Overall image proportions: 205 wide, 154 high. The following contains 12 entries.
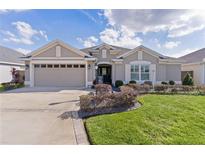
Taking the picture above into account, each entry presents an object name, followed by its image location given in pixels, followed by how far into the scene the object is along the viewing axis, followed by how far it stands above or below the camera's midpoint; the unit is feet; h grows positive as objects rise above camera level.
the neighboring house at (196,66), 49.50 +4.27
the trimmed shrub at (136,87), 30.31 -2.54
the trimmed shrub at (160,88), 30.89 -2.79
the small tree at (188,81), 43.11 -1.53
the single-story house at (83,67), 44.07 +3.32
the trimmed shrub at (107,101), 18.47 -3.58
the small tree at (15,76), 53.57 -0.16
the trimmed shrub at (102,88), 25.09 -2.50
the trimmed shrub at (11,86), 40.44 -3.56
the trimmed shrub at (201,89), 30.76 -3.13
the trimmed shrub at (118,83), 43.58 -2.32
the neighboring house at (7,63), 56.64 +5.86
